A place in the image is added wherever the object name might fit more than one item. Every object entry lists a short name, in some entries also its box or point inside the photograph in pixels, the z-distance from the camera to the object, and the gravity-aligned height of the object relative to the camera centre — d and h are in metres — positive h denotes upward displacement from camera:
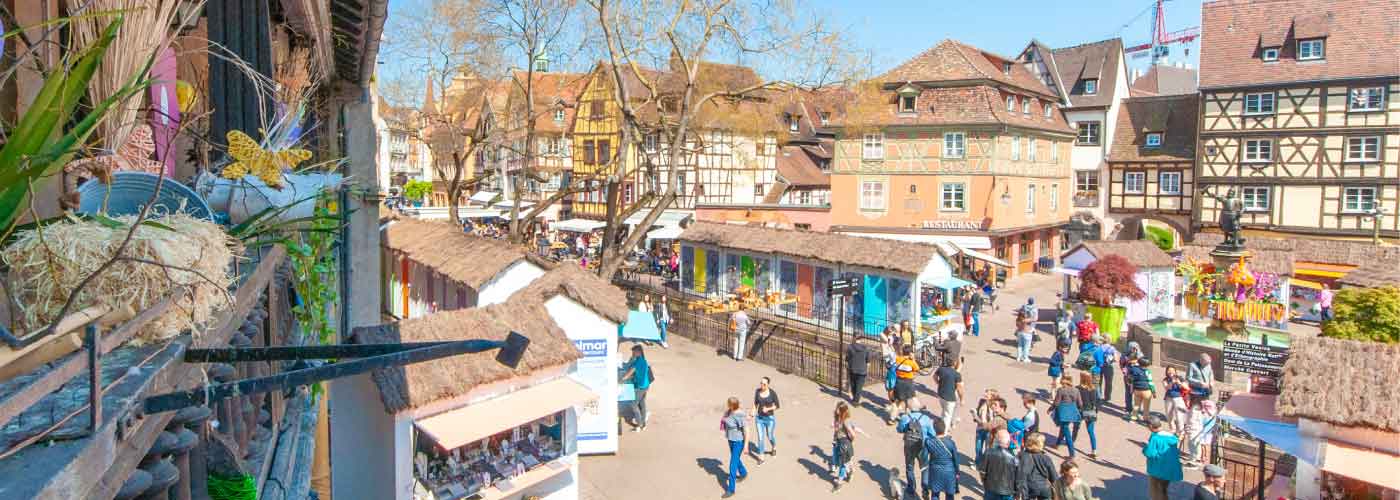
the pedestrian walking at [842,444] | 11.74 -3.12
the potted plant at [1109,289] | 20.89 -1.95
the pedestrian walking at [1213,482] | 8.75 -2.68
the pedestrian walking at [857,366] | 15.48 -2.79
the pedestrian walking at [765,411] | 12.82 -2.96
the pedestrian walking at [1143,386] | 14.34 -2.84
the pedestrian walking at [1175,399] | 13.13 -2.80
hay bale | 1.81 -0.16
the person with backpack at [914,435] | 11.05 -2.82
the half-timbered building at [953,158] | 32.78 +1.61
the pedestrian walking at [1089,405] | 12.79 -2.87
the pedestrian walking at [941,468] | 10.42 -3.05
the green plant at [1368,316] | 12.44 -1.51
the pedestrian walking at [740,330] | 19.80 -2.82
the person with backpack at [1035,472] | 9.30 -2.74
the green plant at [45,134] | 1.47 +0.10
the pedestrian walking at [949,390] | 13.67 -2.80
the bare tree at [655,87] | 16.00 +2.05
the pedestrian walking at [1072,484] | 8.92 -2.74
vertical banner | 12.93 -2.69
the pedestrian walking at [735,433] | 11.54 -2.94
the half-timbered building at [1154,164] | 37.25 +1.67
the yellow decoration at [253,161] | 3.49 +0.13
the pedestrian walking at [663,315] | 21.81 -2.86
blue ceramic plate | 2.46 -0.01
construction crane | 87.92 +16.74
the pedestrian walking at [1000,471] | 9.45 -2.79
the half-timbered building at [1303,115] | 31.11 +3.23
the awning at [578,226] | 35.94 -1.11
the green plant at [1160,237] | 37.62 -1.34
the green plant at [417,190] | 56.72 +0.38
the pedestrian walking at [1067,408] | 12.32 -2.76
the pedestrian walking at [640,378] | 14.13 -2.78
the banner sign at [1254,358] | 13.42 -2.29
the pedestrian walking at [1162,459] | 10.19 -2.83
